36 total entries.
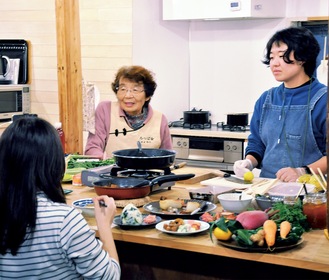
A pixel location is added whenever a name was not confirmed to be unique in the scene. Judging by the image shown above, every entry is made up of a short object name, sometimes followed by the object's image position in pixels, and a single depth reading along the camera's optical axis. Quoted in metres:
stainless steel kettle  5.61
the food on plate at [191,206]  2.90
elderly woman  4.54
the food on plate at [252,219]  2.54
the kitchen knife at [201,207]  2.85
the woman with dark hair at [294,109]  3.88
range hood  5.51
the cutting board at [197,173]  3.70
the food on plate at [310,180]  3.10
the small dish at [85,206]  2.90
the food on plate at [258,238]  2.39
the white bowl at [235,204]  2.83
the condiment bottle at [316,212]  2.66
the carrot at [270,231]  2.38
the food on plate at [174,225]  2.63
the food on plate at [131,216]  2.73
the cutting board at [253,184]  3.06
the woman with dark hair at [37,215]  2.14
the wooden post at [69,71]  5.13
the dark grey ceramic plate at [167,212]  2.83
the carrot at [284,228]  2.42
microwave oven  5.54
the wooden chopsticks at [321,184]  2.93
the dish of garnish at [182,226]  2.60
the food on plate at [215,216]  2.73
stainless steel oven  5.50
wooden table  2.35
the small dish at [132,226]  2.71
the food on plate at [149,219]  2.74
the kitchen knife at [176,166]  4.07
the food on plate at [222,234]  2.47
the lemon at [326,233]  2.50
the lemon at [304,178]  3.19
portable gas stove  3.43
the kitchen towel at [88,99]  5.18
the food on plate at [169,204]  2.94
